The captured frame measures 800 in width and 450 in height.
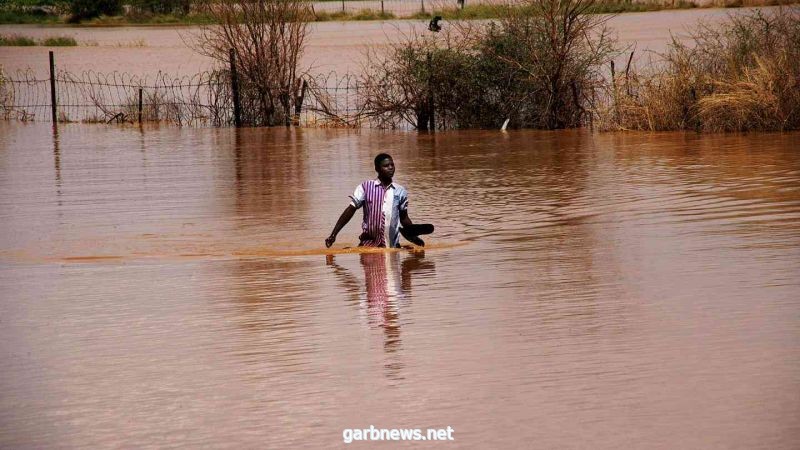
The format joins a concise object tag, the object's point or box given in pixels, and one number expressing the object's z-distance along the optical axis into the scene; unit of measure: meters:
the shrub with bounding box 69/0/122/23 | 79.99
